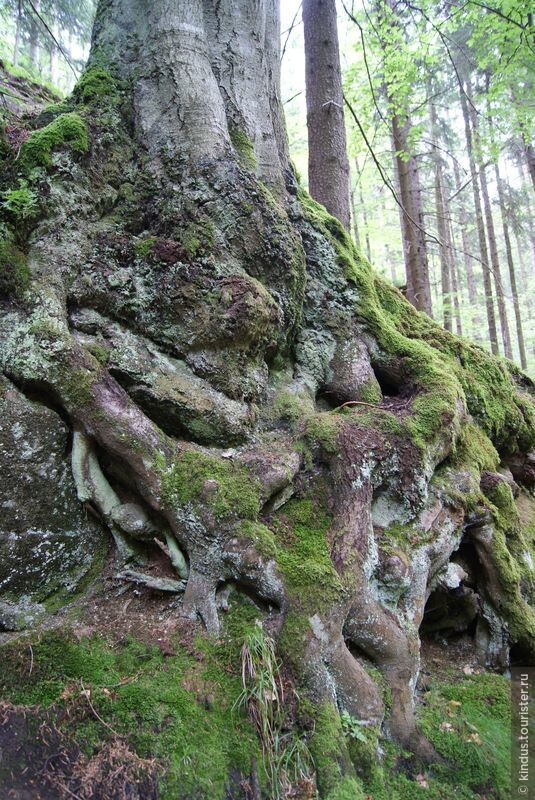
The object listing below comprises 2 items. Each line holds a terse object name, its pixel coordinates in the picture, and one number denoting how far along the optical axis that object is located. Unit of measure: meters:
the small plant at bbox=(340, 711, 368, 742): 2.38
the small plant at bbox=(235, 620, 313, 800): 2.16
